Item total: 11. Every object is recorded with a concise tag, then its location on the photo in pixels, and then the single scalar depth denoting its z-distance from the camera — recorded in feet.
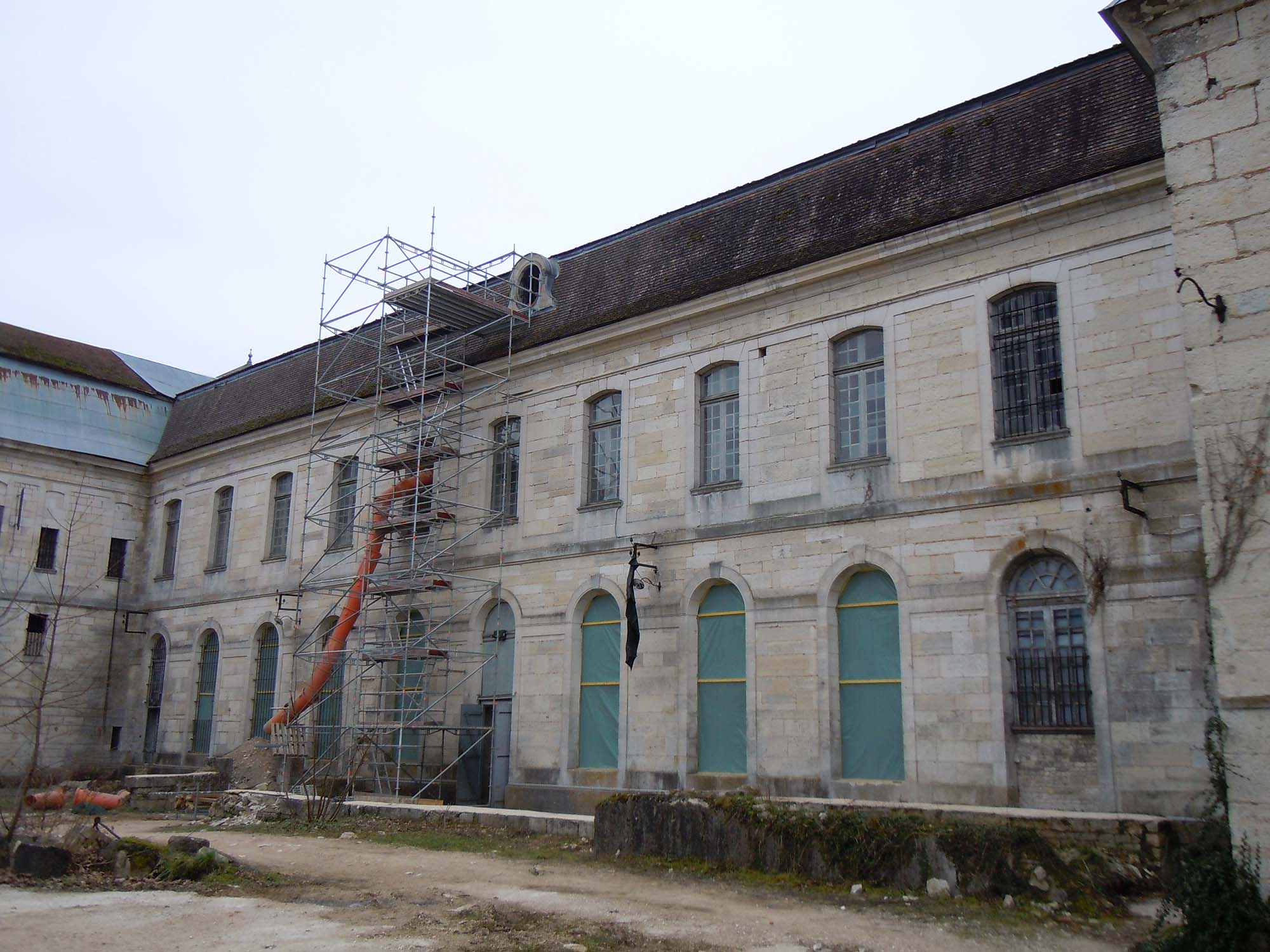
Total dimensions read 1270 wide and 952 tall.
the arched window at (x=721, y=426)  56.75
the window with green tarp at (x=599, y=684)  58.08
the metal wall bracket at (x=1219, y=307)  27.89
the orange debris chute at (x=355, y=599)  68.85
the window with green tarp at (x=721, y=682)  53.01
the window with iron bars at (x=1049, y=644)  43.14
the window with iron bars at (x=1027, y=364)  45.96
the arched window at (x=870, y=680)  47.70
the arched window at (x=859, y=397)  51.34
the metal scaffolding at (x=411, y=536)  64.90
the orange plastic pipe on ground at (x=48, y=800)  55.03
